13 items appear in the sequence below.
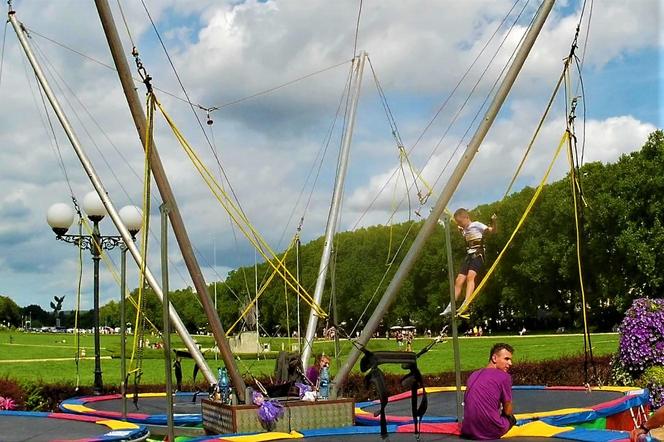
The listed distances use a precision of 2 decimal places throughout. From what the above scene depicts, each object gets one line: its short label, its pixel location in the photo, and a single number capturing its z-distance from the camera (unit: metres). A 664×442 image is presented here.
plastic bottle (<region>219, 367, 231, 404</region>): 8.49
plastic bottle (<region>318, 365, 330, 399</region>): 8.58
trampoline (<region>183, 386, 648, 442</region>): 6.75
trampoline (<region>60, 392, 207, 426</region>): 9.79
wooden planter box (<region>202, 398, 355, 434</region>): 7.71
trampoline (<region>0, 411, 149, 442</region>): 7.60
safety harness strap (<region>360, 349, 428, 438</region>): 5.60
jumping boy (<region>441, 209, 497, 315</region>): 8.80
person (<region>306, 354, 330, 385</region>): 9.71
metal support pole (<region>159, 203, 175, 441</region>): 6.24
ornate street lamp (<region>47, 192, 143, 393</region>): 12.19
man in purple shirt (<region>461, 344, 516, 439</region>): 6.34
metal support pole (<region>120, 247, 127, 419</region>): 9.63
